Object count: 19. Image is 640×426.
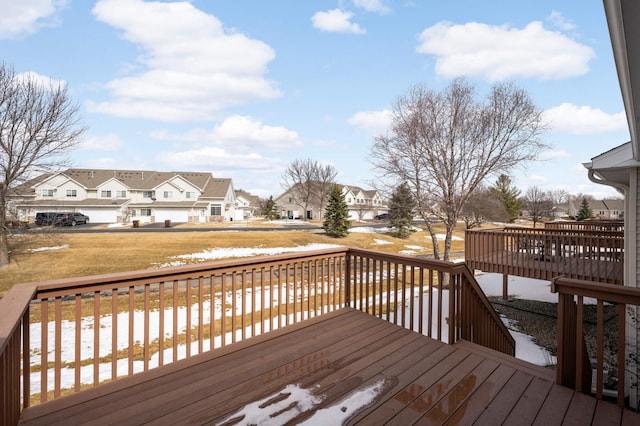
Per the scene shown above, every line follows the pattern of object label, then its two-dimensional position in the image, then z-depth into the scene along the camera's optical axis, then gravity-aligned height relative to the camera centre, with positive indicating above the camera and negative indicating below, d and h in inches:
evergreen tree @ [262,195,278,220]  1749.5 +7.3
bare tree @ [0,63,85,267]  461.7 +131.4
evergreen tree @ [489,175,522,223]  1503.4 +75.5
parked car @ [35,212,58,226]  614.5 -21.8
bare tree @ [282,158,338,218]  1824.6 +197.5
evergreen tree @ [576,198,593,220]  1745.1 +1.2
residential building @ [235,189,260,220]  2343.5 +76.5
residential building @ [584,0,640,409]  54.6 +32.9
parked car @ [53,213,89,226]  1043.1 -30.5
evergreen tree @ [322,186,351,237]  997.2 -18.4
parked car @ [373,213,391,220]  1680.0 -30.5
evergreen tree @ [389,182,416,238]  1038.8 -36.9
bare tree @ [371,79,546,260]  488.1 +117.9
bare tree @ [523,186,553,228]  1525.2 +46.4
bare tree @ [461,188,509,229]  1016.1 +7.9
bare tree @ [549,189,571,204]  2355.4 +133.8
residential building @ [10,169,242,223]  1225.4 +68.4
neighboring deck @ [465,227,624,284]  288.7 -47.7
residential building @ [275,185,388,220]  1887.3 +31.0
